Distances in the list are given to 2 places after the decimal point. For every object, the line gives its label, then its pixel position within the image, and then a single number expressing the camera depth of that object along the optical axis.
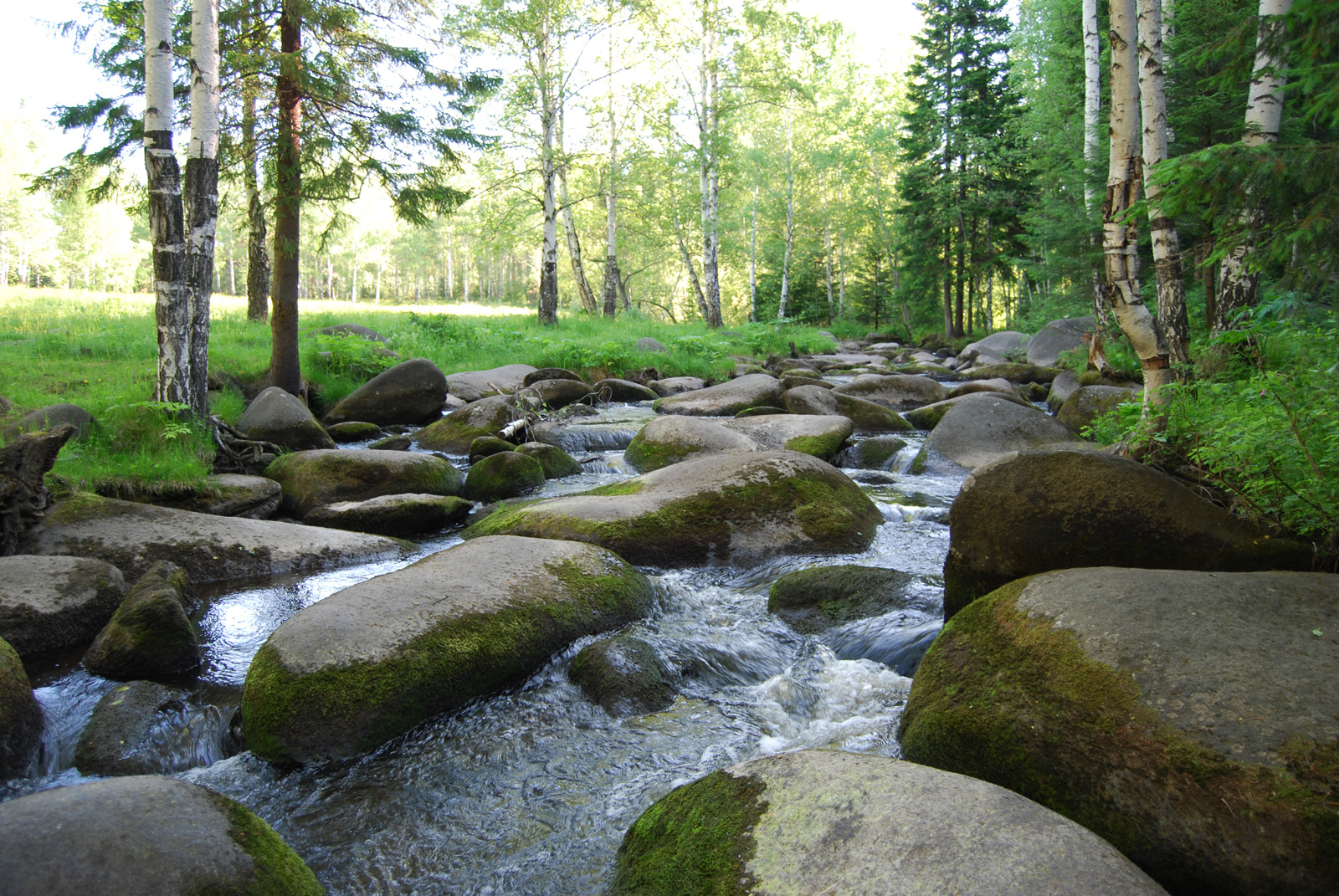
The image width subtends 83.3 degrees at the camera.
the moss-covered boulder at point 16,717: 3.05
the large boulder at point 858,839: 1.88
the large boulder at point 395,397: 10.92
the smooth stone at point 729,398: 11.48
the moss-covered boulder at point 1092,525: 3.51
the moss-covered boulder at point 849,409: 10.76
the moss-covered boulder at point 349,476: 6.91
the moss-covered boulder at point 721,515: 5.49
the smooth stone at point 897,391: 13.03
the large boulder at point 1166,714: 2.08
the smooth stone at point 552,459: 8.20
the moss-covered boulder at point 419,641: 3.18
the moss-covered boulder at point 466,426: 9.68
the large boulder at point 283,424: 8.73
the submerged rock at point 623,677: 3.58
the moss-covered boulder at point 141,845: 1.86
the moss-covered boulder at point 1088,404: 9.18
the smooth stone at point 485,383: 12.91
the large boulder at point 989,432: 8.32
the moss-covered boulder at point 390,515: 6.36
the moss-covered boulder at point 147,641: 3.83
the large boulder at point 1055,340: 17.27
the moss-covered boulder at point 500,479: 7.54
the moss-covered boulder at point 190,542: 5.05
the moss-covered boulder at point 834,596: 4.45
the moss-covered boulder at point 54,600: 4.02
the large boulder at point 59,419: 6.82
